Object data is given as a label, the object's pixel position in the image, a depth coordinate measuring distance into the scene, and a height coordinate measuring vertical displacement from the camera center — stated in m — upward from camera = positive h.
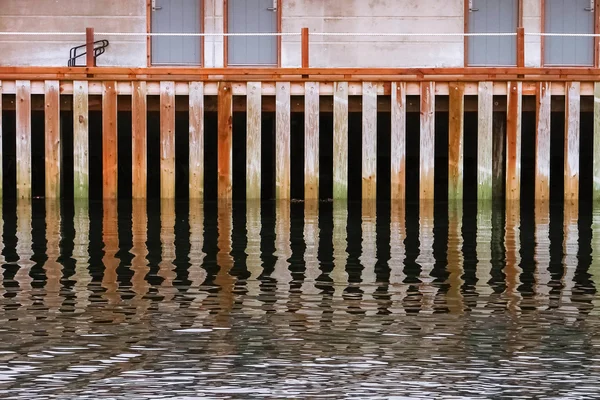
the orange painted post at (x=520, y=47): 23.86 +1.94
